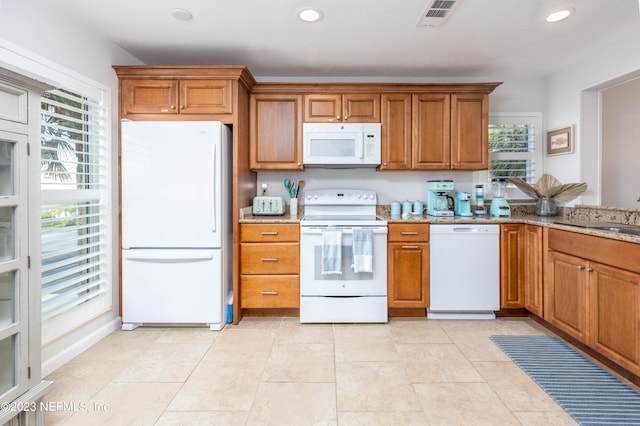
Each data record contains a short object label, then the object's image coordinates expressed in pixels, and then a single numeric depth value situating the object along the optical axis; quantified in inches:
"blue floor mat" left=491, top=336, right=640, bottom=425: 69.2
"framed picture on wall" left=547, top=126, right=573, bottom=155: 129.6
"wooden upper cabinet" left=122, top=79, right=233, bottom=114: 113.8
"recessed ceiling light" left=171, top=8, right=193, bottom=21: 91.8
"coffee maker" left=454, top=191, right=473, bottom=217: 130.0
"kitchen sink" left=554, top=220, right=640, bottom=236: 90.3
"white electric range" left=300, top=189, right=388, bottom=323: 116.5
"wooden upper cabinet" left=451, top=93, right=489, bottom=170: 129.7
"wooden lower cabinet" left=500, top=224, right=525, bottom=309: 119.0
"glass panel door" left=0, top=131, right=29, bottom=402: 57.8
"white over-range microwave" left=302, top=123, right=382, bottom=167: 128.5
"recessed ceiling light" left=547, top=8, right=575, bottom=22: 92.3
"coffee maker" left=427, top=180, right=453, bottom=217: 130.3
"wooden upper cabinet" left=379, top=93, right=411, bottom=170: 129.3
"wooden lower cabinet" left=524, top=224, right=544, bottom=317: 110.7
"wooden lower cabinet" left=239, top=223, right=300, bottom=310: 118.4
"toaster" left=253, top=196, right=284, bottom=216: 130.0
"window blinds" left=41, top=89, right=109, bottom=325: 87.0
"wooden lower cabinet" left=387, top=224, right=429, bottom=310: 119.3
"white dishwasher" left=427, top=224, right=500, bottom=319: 119.1
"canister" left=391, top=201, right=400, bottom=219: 137.3
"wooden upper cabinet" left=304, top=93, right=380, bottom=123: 129.0
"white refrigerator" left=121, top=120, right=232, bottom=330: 108.0
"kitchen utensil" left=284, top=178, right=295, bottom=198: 139.2
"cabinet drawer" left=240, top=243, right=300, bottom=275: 118.4
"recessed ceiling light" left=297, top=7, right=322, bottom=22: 91.0
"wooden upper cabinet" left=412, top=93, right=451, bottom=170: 129.4
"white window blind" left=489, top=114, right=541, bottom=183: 143.9
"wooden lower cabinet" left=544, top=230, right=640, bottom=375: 76.7
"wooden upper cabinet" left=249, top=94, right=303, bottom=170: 129.0
